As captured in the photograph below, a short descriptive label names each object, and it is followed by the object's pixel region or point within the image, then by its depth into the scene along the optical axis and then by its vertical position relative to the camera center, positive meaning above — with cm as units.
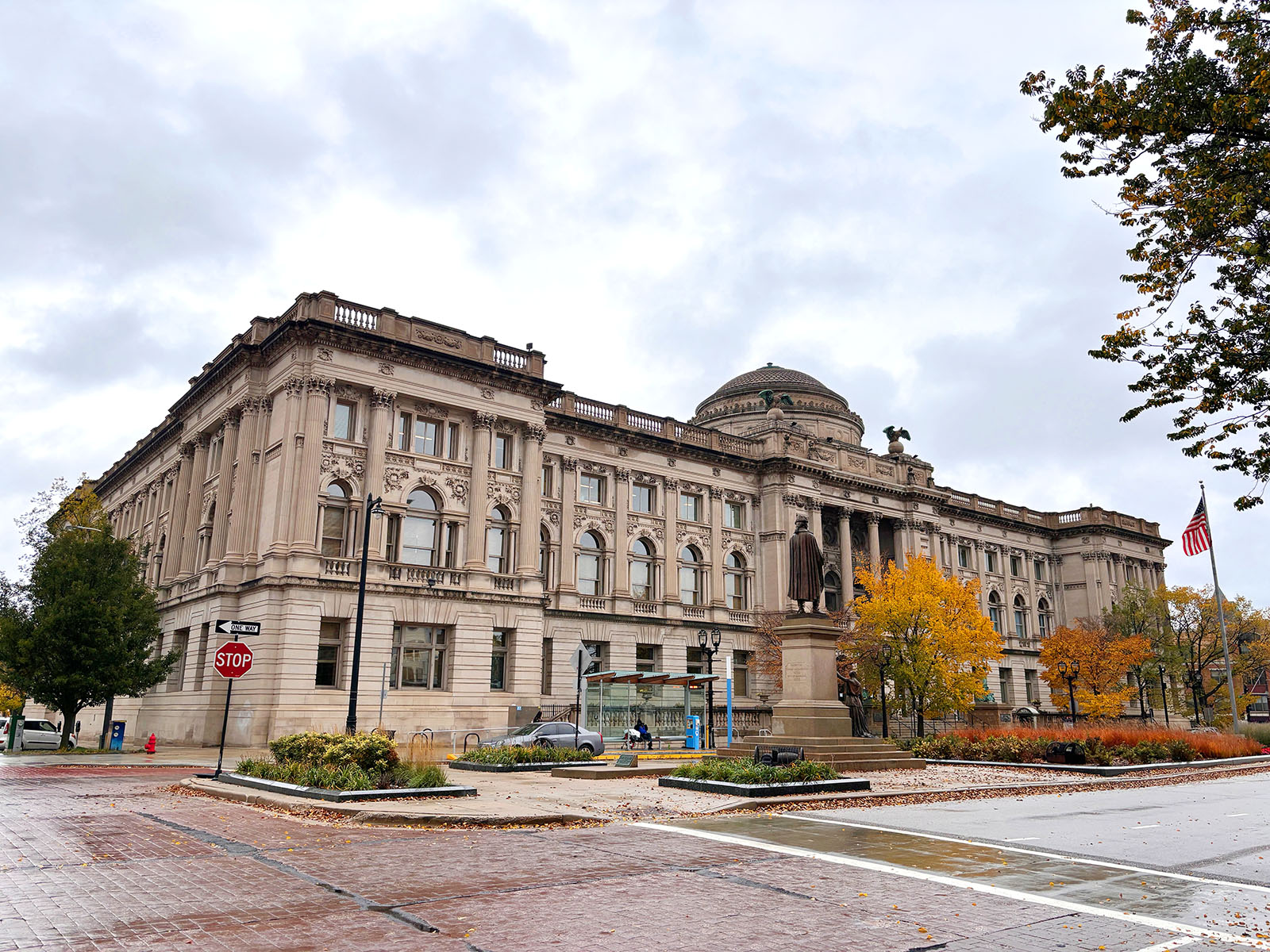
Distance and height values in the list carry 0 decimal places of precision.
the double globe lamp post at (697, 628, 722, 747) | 3212 +152
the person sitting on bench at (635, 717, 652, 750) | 3675 -129
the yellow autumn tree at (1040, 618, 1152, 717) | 6106 +308
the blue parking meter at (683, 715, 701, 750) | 3294 -119
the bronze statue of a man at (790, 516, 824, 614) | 2684 +397
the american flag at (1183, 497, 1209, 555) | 4538 +855
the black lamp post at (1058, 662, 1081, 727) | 4803 +180
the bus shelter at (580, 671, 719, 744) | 3681 -10
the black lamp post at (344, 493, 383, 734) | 2539 +147
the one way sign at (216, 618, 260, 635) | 2189 +152
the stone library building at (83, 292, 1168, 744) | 3825 +858
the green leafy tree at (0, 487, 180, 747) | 3706 +231
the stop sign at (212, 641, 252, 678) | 2067 +71
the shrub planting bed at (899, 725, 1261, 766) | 3002 -128
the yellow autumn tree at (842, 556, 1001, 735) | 4478 +326
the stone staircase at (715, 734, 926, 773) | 2409 -130
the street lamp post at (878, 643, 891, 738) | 4421 +205
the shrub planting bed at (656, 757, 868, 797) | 1814 -157
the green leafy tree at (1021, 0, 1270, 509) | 1052 +652
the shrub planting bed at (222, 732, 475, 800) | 1638 -145
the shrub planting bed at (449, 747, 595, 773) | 2492 -170
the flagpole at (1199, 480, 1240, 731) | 4502 +321
